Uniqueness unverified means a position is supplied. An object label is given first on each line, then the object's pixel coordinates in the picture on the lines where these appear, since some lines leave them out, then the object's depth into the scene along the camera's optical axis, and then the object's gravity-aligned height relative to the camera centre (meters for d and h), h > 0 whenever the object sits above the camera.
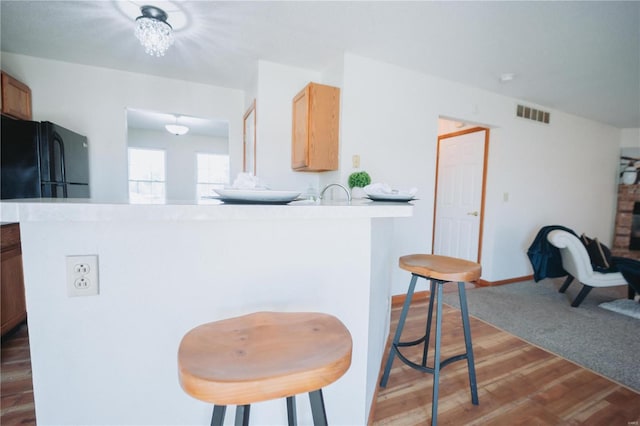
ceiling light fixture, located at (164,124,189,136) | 4.76 +1.10
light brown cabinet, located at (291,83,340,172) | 2.56 +0.65
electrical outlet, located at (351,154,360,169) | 2.70 +0.34
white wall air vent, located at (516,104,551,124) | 3.65 +1.17
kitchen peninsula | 0.76 -0.32
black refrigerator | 2.26 +0.24
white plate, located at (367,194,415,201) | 1.40 +0.00
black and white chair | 2.81 -0.69
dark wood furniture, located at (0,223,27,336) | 1.96 -0.67
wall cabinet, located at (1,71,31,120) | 2.44 +0.84
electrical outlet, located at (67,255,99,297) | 0.78 -0.24
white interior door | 3.67 +0.06
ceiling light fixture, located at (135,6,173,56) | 1.96 +1.17
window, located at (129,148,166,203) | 6.34 +0.47
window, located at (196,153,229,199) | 6.84 +0.55
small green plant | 2.52 +0.15
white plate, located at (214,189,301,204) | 0.88 -0.01
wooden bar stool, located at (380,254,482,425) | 1.31 -0.44
